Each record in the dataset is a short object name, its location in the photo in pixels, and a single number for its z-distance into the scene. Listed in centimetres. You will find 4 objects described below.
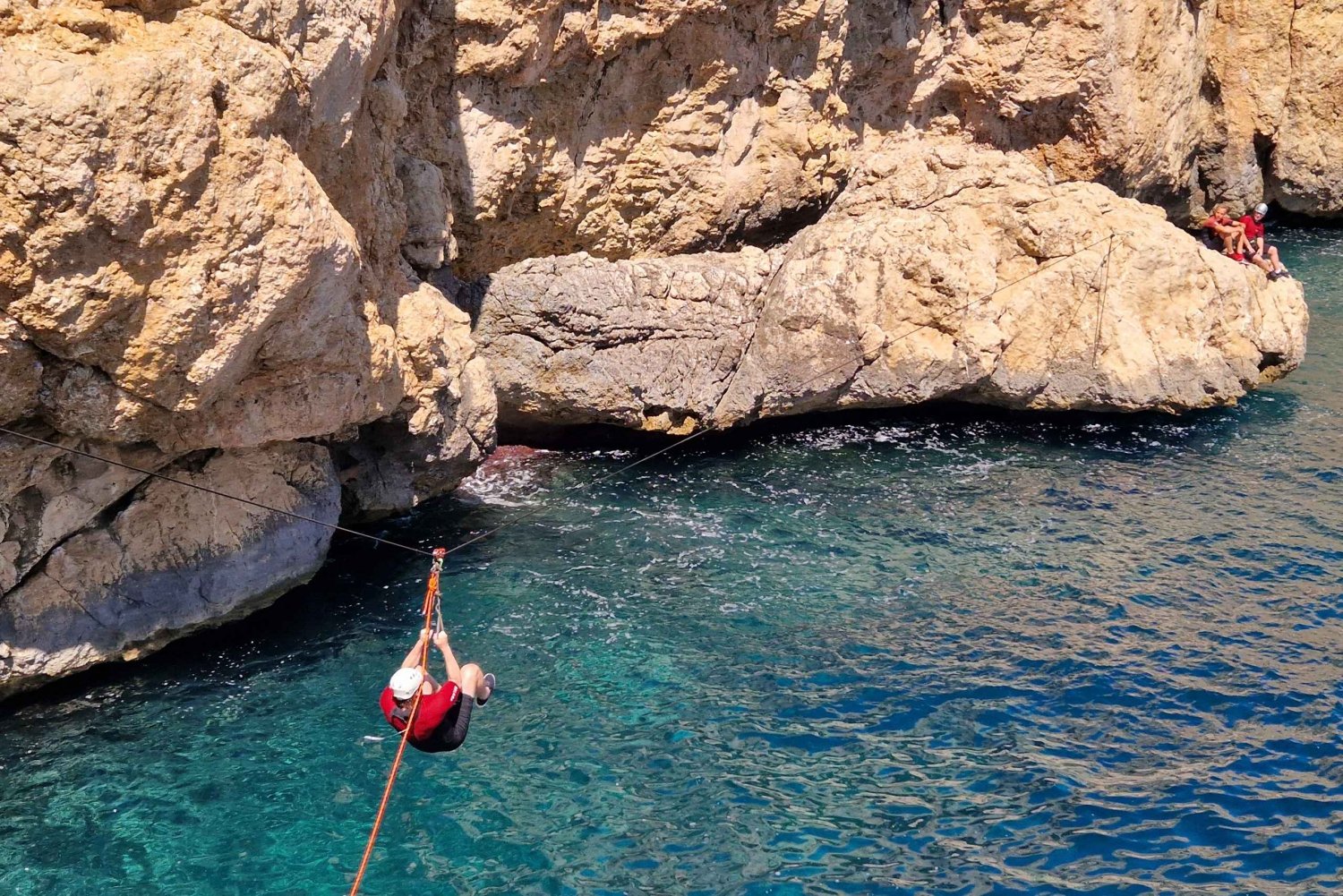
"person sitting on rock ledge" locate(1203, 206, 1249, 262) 1991
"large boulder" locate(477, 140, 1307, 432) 1627
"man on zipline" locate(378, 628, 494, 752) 961
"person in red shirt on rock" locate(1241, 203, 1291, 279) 1906
